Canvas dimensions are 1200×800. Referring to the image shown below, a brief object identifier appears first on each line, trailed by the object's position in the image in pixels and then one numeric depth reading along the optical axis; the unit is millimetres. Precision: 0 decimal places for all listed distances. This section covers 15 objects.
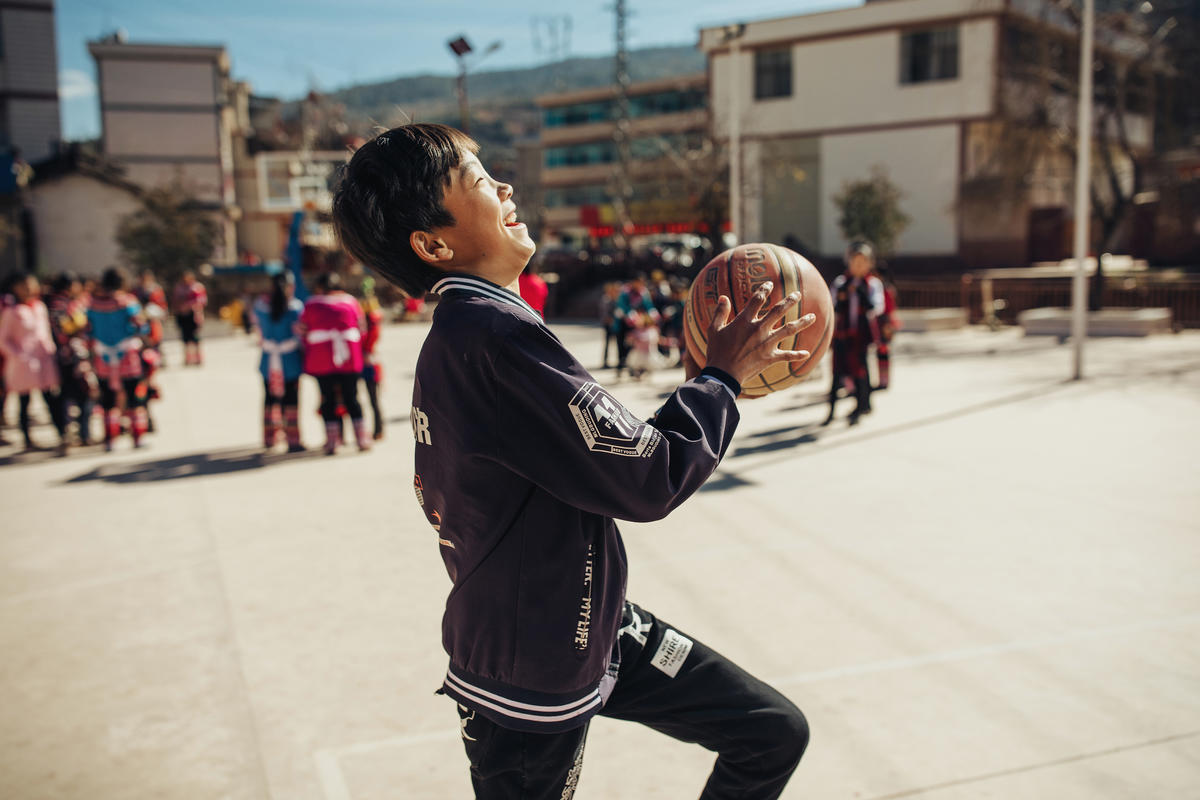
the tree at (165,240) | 32000
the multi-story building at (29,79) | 39688
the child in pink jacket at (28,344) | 9930
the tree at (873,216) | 30422
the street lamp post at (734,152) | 16609
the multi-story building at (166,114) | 48969
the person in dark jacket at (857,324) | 10016
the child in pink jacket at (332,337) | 8805
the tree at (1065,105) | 24312
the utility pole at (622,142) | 38375
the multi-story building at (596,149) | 51469
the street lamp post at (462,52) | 25939
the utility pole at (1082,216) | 13062
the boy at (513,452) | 1704
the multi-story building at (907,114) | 32844
